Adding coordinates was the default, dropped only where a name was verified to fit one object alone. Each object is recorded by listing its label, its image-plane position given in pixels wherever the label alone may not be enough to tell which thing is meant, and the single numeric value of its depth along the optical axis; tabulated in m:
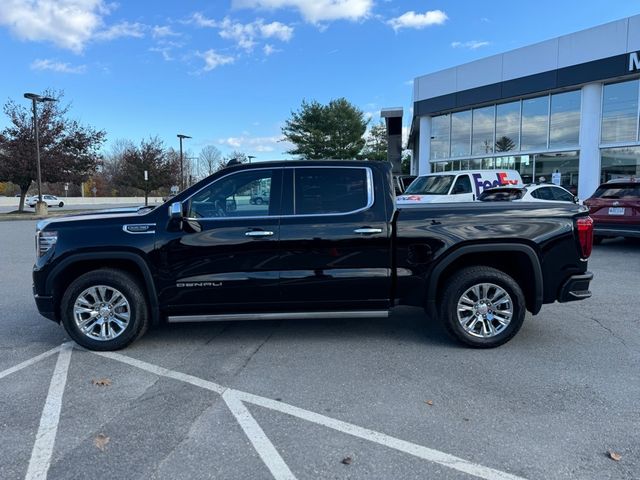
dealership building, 17.25
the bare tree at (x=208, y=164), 76.09
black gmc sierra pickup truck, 4.68
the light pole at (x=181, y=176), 39.16
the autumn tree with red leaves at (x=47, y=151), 29.69
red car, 10.24
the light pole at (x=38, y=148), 26.06
